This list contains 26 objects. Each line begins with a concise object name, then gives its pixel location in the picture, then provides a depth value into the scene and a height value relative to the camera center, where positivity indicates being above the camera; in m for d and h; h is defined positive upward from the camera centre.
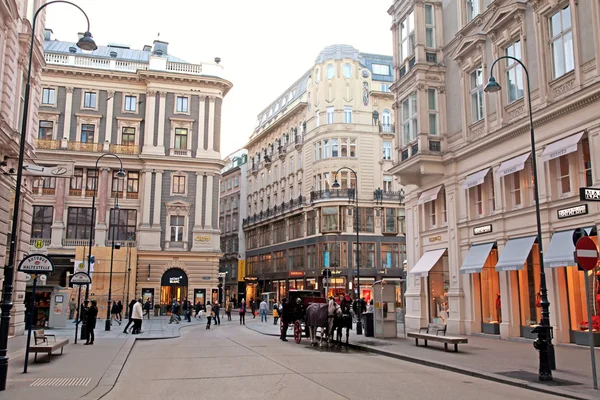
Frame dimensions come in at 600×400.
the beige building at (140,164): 52.34 +11.84
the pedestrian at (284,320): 25.03 -1.27
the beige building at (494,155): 19.47 +5.60
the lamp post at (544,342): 12.61 -1.12
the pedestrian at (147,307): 45.83 -1.37
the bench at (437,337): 18.14 -1.52
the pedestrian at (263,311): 43.56 -1.56
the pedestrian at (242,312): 40.61 -1.52
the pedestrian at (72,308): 43.84 -1.41
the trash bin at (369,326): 24.45 -1.48
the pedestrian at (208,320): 35.56 -1.83
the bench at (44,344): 15.66 -1.57
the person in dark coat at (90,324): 22.06 -1.31
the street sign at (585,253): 11.86 +0.81
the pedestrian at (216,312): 39.50 -1.54
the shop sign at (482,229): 24.25 +2.66
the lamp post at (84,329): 23.99 -1.67
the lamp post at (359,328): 26.66 -1.71
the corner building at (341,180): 60.25 +12.07
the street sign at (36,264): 14.02 +0.62
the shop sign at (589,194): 12.52 +2.14
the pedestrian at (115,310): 39.82 -1.40
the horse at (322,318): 21.20 -1.02
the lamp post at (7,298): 11.52 -0.18
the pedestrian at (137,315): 28.17 -1.23
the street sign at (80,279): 22.02 +0.41
